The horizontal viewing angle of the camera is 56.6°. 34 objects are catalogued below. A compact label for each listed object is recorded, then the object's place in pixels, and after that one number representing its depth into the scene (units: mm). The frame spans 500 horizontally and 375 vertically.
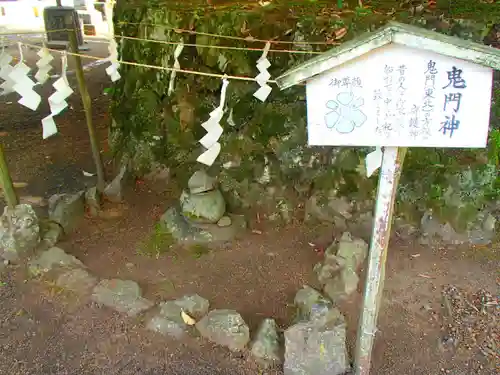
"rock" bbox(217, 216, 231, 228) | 4793
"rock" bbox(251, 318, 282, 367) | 3234
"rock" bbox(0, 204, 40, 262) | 4223
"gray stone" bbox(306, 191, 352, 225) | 4746
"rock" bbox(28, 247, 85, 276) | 4098
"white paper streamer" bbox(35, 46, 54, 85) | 4246
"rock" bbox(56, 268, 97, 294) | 3893
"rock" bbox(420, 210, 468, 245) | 4508
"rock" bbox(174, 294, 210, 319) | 3608
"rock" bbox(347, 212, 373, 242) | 4684
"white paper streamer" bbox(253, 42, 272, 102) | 3451
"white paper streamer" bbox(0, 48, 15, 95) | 3793
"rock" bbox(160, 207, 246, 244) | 4688
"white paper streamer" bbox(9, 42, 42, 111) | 3701
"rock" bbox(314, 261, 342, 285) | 3939
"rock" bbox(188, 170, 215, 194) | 4715
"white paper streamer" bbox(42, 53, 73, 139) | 3838
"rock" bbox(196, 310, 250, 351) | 3332
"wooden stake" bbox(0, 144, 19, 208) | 4273
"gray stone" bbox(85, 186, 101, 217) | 5152
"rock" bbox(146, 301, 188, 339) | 3469
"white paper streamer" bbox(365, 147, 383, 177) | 2751
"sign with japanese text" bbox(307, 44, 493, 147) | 2188
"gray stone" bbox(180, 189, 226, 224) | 4691
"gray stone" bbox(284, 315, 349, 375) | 3070
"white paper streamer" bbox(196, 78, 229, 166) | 3273
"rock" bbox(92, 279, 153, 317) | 3691
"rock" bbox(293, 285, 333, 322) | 3254
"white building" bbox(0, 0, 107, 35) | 15086
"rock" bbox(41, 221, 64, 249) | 4473
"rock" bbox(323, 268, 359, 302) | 3768
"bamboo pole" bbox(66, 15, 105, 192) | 4973
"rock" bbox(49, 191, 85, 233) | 4779
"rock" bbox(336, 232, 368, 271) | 3977
